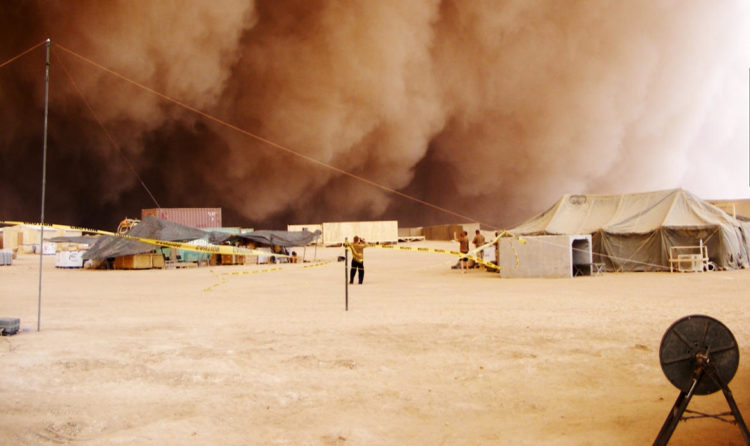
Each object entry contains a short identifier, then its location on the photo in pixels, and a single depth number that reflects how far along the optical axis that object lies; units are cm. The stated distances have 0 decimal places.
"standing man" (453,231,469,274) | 2259
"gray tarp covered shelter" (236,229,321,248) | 3347
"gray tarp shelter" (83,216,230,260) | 2873
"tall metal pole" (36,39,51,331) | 938
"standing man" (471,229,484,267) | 2458
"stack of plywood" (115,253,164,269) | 2966
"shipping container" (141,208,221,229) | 4597
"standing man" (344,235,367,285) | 1709
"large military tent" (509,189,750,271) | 2203
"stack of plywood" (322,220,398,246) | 5956
